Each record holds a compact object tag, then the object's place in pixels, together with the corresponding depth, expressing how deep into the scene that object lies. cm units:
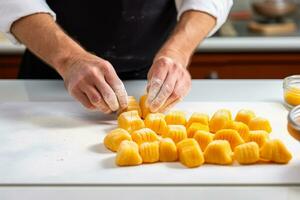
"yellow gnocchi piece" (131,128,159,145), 103
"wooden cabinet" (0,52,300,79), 208
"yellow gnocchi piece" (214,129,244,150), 102
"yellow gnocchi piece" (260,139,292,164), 97
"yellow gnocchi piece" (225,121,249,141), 105
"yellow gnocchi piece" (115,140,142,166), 96
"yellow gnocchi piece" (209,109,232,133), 109
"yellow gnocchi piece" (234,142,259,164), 96
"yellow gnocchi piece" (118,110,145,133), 110
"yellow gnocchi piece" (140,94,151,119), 117
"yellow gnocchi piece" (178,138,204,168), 96
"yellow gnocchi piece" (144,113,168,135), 110
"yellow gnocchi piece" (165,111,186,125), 112
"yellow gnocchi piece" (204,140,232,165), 96
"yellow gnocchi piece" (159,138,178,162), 98
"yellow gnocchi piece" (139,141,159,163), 98
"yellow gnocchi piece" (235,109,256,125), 112
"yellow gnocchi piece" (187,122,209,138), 106
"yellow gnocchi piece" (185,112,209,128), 111
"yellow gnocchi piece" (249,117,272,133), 109
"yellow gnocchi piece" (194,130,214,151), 101
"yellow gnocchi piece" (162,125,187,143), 104
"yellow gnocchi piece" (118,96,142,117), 117
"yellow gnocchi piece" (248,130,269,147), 101
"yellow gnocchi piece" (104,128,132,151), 103
